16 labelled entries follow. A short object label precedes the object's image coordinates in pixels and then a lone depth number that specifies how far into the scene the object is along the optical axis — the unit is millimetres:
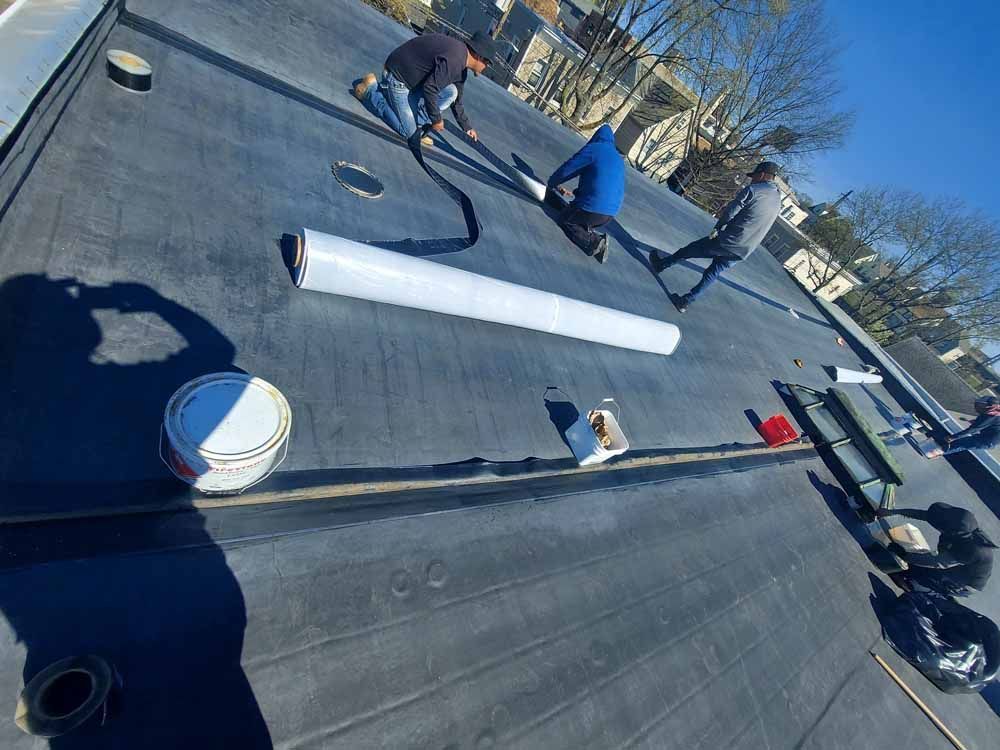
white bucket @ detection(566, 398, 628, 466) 2965
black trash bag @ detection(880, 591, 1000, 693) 3775
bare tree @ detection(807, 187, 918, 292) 28328
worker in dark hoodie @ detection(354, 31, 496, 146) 4488
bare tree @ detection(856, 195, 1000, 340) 25484
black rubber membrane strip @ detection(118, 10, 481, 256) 3424
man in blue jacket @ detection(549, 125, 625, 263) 5070
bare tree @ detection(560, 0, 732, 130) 20094
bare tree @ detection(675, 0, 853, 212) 21016
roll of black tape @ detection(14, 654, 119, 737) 1152
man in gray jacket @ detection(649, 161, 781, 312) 5316
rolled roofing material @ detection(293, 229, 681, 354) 2621
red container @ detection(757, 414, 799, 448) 4785
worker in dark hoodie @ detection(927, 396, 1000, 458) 7762
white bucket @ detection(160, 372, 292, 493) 1551
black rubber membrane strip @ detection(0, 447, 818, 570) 1444
